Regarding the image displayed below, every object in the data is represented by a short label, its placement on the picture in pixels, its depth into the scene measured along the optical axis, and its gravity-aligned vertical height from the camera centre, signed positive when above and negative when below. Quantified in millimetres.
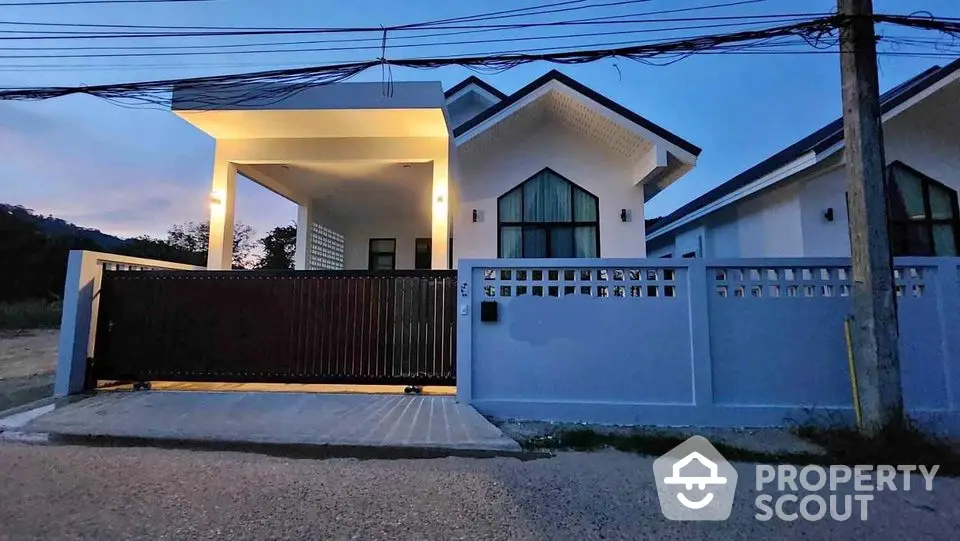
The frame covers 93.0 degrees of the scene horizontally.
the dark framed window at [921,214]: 7660 +1682
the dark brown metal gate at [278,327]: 6031 -225
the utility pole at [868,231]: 4148 +784
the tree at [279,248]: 25172 +3556
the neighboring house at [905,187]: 7598 +2148
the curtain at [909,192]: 7730 +2063
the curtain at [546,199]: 8766 +2169
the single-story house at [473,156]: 7211 +2861
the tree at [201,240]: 27906 +4315
